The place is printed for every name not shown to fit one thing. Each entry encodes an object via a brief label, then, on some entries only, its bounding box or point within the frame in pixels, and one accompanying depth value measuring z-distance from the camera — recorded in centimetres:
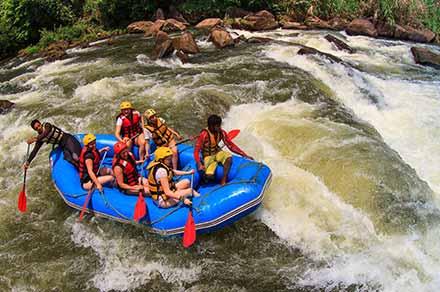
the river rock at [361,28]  1290
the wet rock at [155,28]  1404
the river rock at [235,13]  1501
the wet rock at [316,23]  1367
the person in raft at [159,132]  568
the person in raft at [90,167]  524
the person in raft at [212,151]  527
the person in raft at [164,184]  474
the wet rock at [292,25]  1366
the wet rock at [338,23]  1357
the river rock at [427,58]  1039
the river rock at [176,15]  1526
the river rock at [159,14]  1534
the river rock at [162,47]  1077
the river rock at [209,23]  1440
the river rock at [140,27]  1471
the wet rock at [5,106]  832
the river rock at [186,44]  1106
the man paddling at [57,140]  572
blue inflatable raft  473
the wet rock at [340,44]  1128
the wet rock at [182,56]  1035
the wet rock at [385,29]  1263
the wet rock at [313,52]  984
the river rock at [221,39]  1150
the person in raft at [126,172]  514
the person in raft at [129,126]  612
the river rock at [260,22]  1362
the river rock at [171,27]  1422
